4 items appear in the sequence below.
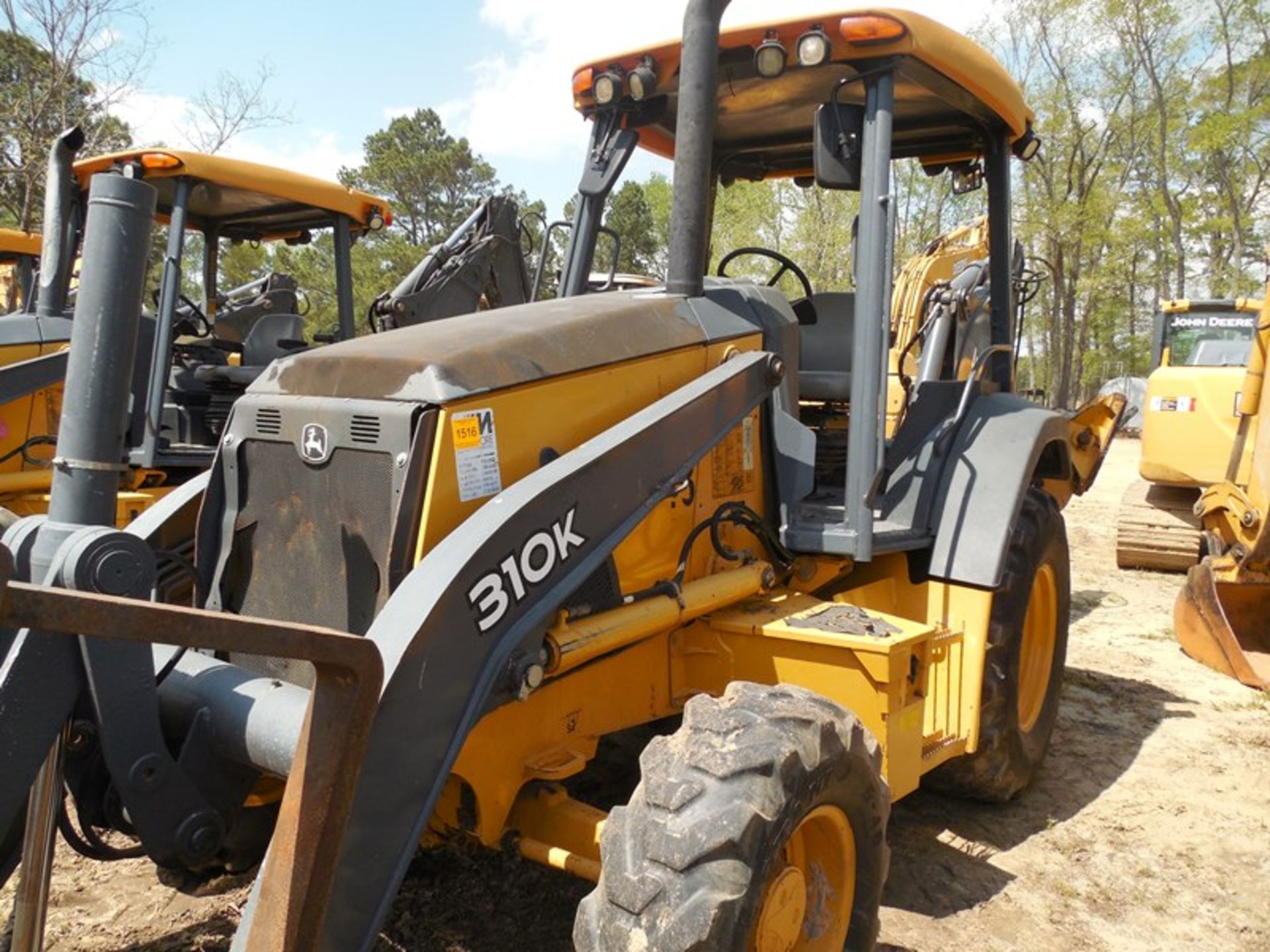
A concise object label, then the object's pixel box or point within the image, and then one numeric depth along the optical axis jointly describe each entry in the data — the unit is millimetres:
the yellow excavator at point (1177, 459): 8375
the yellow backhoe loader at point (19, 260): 9203
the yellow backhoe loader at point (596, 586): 2008
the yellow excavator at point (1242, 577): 5730
